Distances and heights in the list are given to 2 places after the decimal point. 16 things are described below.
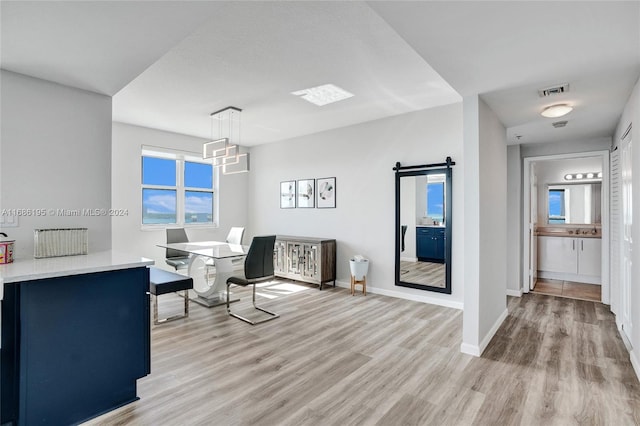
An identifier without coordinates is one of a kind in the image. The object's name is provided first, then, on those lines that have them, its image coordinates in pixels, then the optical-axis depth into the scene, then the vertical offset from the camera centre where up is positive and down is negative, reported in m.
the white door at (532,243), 5.17 -0.48
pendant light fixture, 4.16 +0.90
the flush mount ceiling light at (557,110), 3.07 +1.01
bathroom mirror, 5.85 +0.22
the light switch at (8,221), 2.19 -0.05
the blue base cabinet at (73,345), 1.76 -0.78
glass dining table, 4.21 -0.77
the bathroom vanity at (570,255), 5.56 -0.71
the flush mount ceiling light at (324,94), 3.69 +1.44
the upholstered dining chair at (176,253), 4.82 -0.62
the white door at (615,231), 3.63 -0.18
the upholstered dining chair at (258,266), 3.72 -0.60
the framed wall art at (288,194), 6.17 +0.40
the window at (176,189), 5.64 +0.47
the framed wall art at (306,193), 5.84 +0.40
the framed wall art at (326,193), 5.52 +0.38
